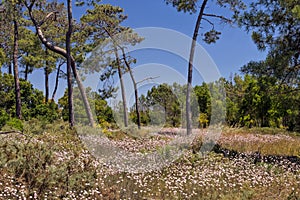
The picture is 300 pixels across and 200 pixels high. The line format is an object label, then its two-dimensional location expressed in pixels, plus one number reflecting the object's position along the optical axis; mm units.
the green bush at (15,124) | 13822
